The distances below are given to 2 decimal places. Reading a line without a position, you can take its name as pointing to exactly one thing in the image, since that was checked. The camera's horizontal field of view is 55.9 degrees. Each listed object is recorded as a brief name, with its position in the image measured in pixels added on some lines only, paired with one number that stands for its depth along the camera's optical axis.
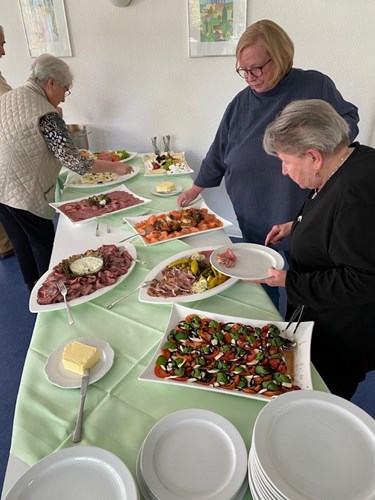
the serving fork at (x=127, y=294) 1.23
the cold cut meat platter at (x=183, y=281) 1.23
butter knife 0.79
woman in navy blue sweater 1.57
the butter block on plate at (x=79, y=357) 0.94
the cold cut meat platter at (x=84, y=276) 1.23
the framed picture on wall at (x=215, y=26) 2.63
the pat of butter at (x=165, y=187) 2.17
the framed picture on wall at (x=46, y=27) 3.01
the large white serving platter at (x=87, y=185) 2.36
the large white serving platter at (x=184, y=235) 1.63
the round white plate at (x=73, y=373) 0.92
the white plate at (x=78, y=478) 0.66
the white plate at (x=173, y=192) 2.16
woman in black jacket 0.94
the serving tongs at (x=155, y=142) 2.93
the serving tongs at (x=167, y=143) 3.09
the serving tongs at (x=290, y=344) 1.00
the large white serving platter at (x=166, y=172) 2.50
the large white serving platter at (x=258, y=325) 0.87
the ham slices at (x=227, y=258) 1.35
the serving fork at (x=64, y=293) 1.15
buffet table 0.80
